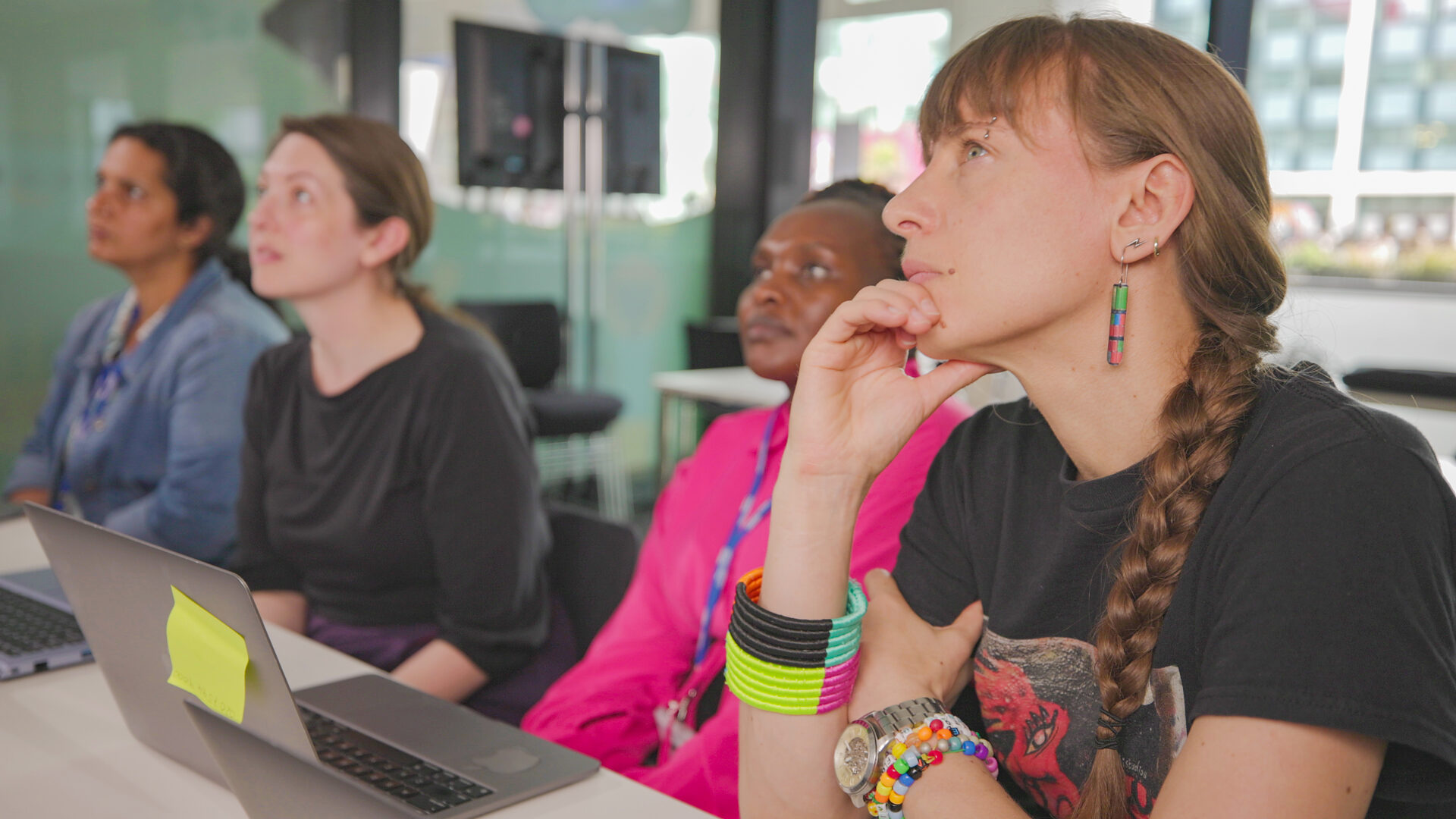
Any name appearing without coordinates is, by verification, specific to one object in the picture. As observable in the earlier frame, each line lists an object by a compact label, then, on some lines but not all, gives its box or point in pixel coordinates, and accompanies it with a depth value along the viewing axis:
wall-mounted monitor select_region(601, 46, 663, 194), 5.36
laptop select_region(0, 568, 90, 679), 1.33
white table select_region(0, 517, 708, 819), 1.00
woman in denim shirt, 2.34
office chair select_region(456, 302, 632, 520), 4.82
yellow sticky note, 0.86
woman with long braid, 0.82
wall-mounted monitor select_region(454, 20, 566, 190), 4.85
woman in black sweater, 1.76
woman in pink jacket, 1.47
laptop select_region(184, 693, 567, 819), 0.74
